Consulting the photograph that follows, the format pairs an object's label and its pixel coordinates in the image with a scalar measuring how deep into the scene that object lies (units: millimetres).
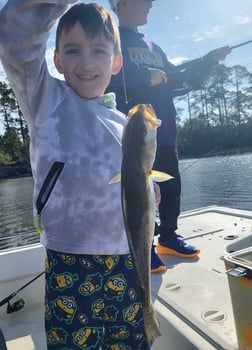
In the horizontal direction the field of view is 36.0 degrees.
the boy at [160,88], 2664
